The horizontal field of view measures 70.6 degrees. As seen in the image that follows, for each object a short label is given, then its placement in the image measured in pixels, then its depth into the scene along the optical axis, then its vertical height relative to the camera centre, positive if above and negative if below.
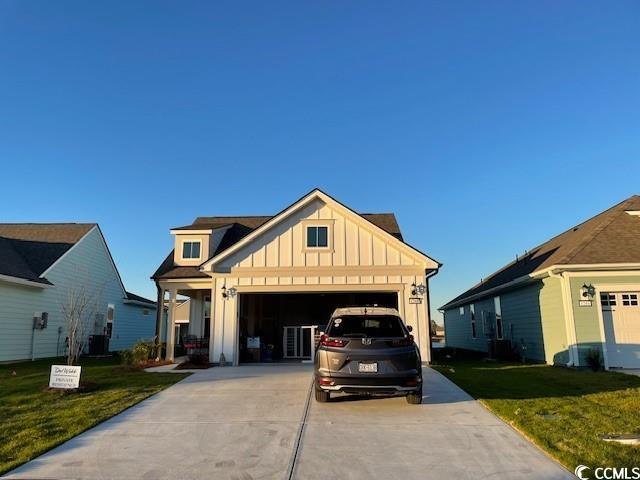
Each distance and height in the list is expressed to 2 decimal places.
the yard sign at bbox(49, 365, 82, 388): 9.55 -1.02
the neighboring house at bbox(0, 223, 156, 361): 17.28 +1.82
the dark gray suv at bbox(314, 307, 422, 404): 7.48 -0.65
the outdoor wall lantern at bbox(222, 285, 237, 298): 15.84 +1.15
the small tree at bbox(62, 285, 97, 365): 19.36 +0.77
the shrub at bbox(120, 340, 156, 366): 14.55 -0.87
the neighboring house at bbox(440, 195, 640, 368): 13.99 +0.85
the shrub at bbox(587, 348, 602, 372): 13.51 -1.10
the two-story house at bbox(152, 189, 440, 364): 15.62 +2.03
